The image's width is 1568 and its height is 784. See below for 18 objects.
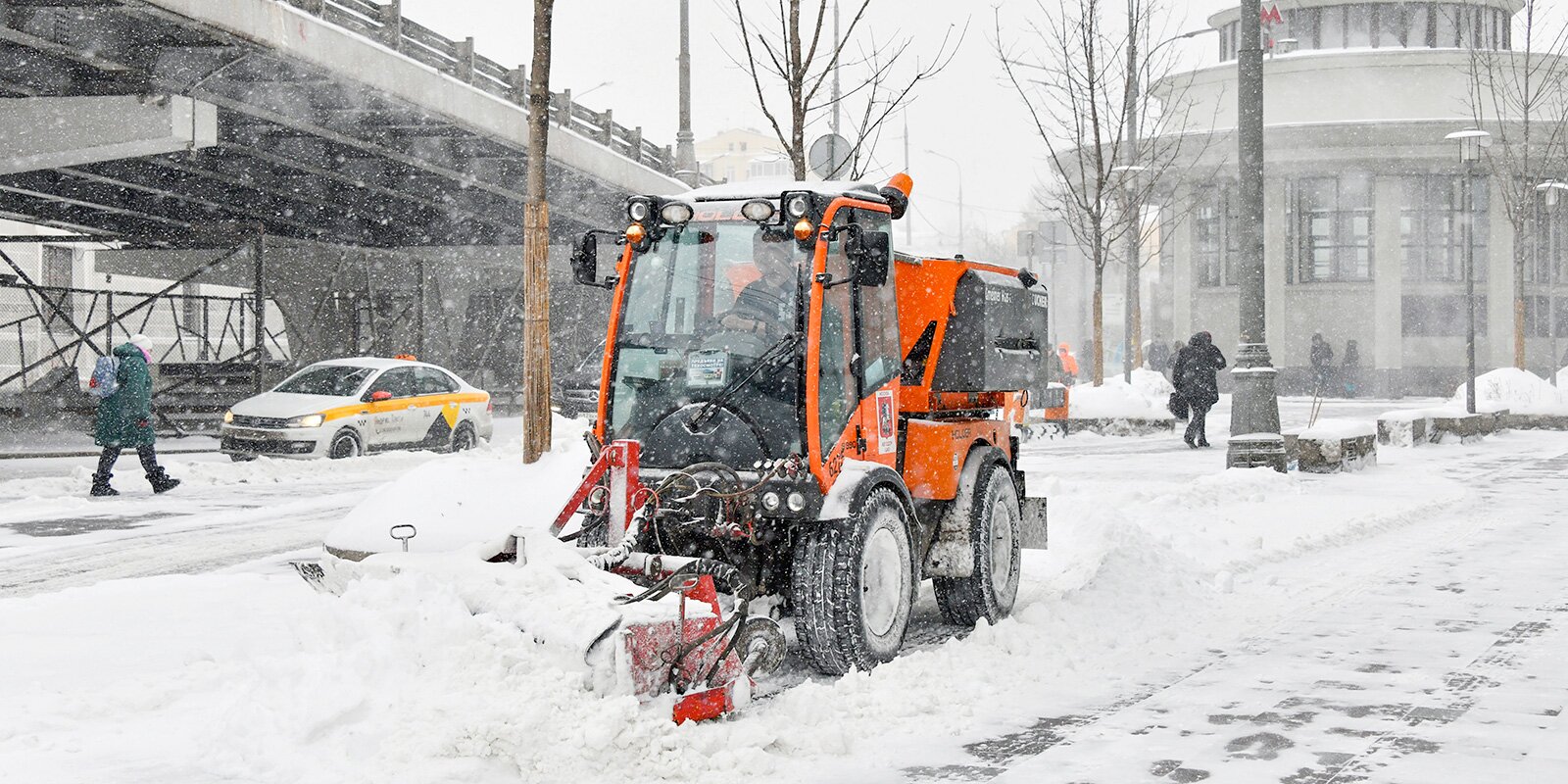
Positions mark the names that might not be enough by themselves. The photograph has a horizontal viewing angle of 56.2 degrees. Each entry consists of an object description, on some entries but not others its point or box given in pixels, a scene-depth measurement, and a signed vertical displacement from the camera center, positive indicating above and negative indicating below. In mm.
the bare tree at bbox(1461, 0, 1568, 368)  37000 +7650
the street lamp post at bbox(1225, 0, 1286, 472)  15602 +1015
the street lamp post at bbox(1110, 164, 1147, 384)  28275 +2773
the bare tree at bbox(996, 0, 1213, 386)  25625 +5355
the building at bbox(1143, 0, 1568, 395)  42062 +5093
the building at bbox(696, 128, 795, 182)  161375 +27319
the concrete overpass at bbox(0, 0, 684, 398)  18922 +4147
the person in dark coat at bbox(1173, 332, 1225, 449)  22266 +199
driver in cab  7078 +445
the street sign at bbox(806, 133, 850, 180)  15375 +2485
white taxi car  18875 -277
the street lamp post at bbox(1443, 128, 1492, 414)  24531 +2089
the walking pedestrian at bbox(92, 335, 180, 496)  15586 -251
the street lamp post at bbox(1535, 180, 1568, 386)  40625 +2651
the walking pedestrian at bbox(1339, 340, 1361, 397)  42125 +619
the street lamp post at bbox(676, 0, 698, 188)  30141 +5697
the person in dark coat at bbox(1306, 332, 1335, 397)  39312 +865
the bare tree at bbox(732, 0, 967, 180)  15070 +3385
